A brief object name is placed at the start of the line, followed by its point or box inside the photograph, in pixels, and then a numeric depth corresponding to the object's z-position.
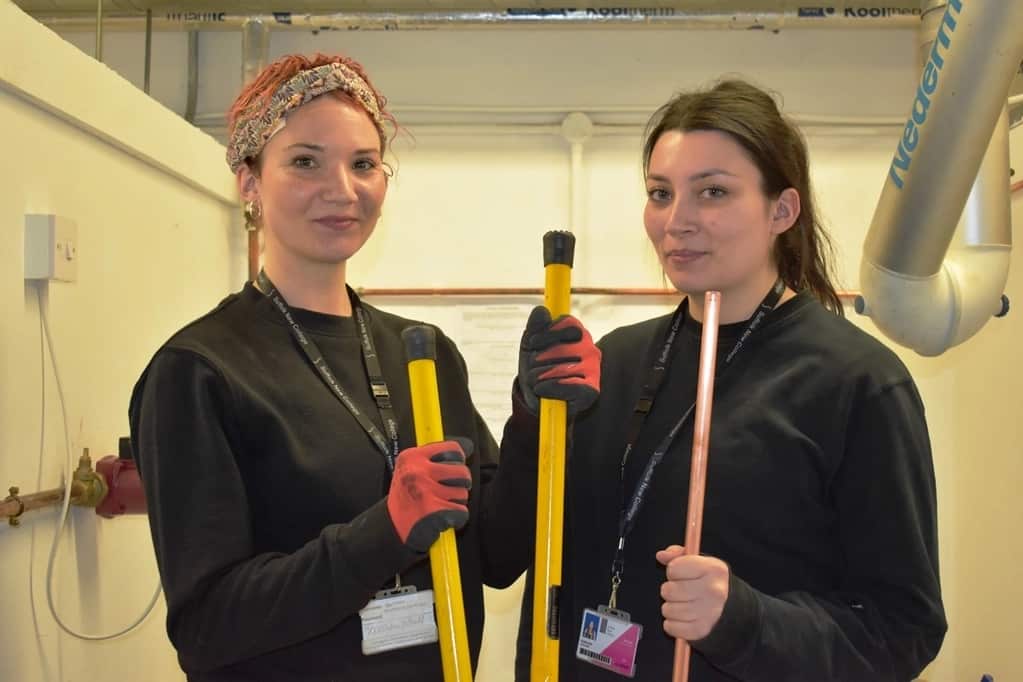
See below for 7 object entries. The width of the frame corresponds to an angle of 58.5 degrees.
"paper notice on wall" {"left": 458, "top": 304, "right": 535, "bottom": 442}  3.37
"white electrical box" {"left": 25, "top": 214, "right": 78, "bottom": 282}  2.03
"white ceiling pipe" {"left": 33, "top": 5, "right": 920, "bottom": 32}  3.18
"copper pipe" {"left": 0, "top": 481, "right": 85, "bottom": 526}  1.89
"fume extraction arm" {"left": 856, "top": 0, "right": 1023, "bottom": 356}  1.41
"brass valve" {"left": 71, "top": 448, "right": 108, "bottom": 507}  2.16
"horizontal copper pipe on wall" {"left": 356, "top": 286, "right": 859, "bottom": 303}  3.37
